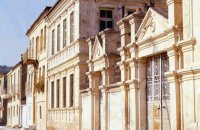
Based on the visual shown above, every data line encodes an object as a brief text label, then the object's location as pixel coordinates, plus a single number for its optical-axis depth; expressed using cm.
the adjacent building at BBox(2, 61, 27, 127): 4612
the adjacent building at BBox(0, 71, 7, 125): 6334
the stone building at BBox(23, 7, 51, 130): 3170
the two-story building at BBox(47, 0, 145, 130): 2216
